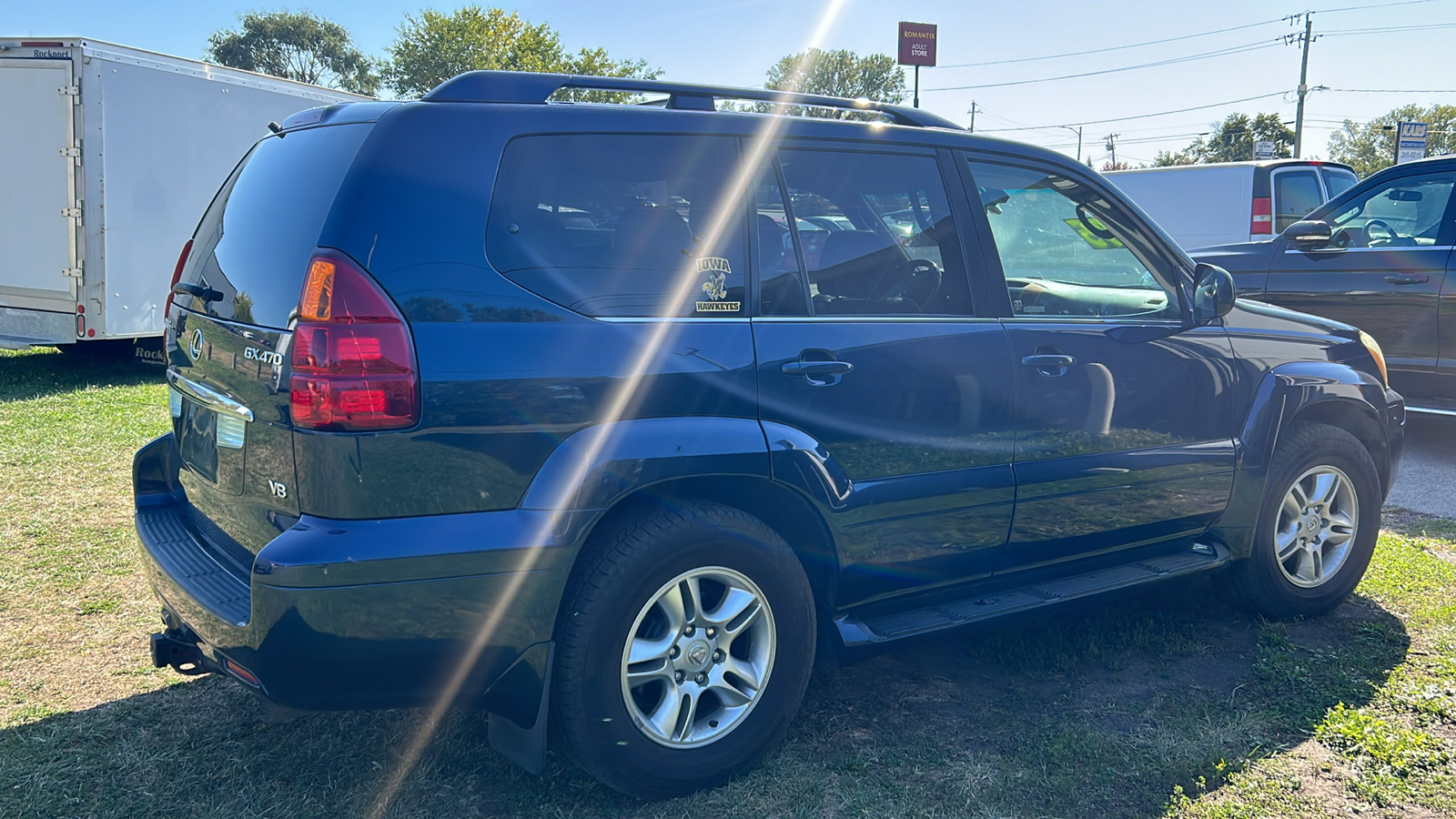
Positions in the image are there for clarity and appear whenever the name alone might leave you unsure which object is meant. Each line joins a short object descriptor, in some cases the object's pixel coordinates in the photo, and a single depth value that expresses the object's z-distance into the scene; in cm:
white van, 1209
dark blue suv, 244
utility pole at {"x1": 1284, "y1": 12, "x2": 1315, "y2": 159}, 4859
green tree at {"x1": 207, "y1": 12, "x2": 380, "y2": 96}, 6506
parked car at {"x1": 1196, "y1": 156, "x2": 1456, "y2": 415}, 716
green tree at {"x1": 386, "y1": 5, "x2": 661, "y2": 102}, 5141
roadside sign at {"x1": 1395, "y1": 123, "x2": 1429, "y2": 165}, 1839
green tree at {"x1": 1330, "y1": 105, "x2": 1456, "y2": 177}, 5788
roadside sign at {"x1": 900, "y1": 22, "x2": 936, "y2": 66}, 3072
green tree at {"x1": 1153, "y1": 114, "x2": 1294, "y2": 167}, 6731
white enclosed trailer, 894
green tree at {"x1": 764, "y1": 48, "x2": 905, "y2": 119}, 8925
